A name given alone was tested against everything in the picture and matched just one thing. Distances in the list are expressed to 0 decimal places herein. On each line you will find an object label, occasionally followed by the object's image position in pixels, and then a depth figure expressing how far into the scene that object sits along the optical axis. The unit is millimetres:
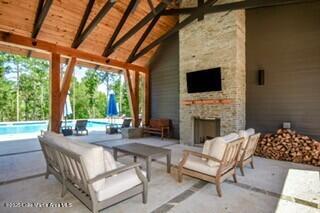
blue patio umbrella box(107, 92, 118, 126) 10300
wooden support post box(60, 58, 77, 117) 6605
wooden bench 8062
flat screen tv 6125
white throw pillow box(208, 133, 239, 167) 2922
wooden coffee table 3586
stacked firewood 4617
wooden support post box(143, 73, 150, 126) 9188
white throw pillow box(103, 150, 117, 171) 2432
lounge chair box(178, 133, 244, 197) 2918
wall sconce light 5688
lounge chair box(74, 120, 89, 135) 9211
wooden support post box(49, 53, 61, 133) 6328
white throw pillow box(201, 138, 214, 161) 3176
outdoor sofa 2125
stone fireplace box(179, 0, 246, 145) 5816
